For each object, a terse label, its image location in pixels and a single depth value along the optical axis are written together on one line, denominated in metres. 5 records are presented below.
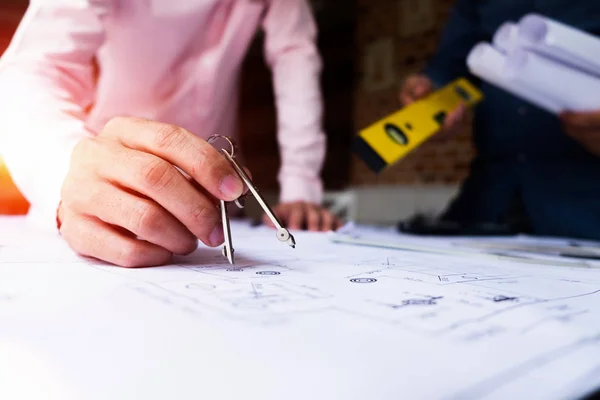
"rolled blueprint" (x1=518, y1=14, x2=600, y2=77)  0.66
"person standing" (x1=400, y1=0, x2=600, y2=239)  0.95
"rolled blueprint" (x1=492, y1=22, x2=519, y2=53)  0.71
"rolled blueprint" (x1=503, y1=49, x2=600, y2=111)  0.70
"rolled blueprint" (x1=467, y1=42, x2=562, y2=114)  0.76
